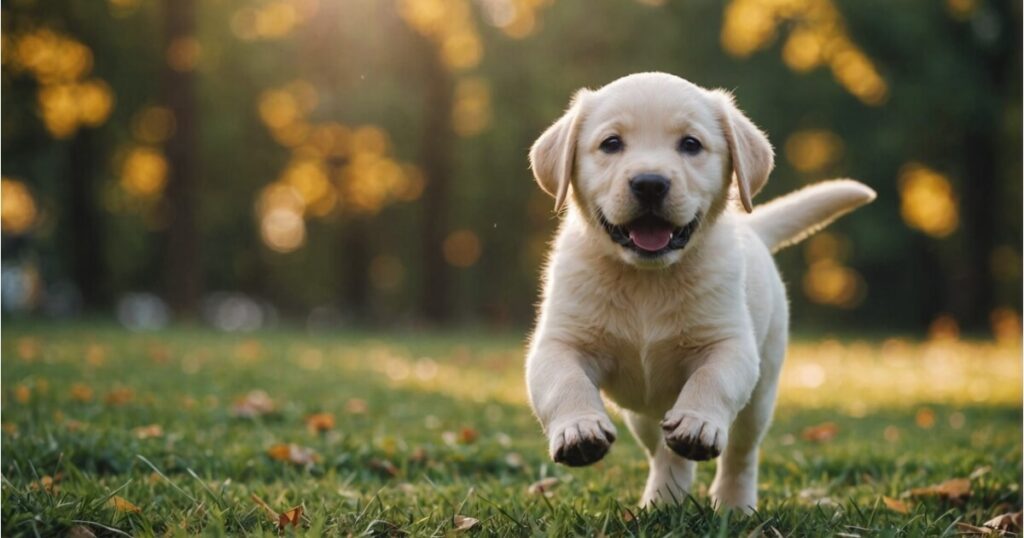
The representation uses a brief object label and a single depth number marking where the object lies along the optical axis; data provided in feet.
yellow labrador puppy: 10.91
